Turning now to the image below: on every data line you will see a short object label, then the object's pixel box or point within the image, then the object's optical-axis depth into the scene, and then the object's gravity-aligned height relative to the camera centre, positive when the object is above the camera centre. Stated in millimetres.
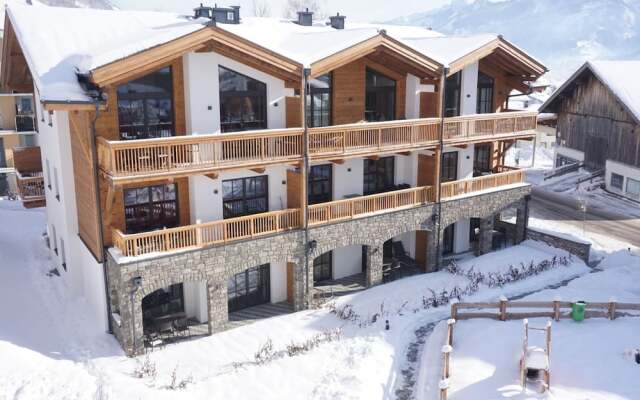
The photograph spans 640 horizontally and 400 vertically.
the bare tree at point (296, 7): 74188 +12174
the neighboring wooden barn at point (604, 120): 35125 -1202
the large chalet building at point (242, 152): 17547 -1621
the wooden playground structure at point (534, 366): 14891 -6676
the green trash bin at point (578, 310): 19031 -6650
